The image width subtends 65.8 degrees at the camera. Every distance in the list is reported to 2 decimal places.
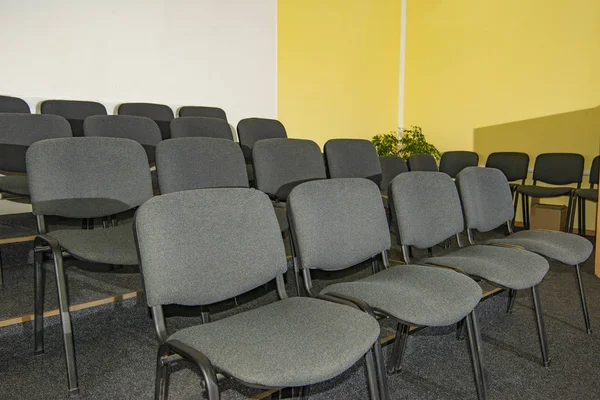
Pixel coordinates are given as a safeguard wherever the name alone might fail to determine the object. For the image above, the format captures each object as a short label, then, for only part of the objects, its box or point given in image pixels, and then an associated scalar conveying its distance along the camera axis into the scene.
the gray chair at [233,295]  1.08
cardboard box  4.80
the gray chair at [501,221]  2.31
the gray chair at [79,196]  1.71
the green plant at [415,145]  6.08
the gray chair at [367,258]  1.49
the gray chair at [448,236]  1.90
